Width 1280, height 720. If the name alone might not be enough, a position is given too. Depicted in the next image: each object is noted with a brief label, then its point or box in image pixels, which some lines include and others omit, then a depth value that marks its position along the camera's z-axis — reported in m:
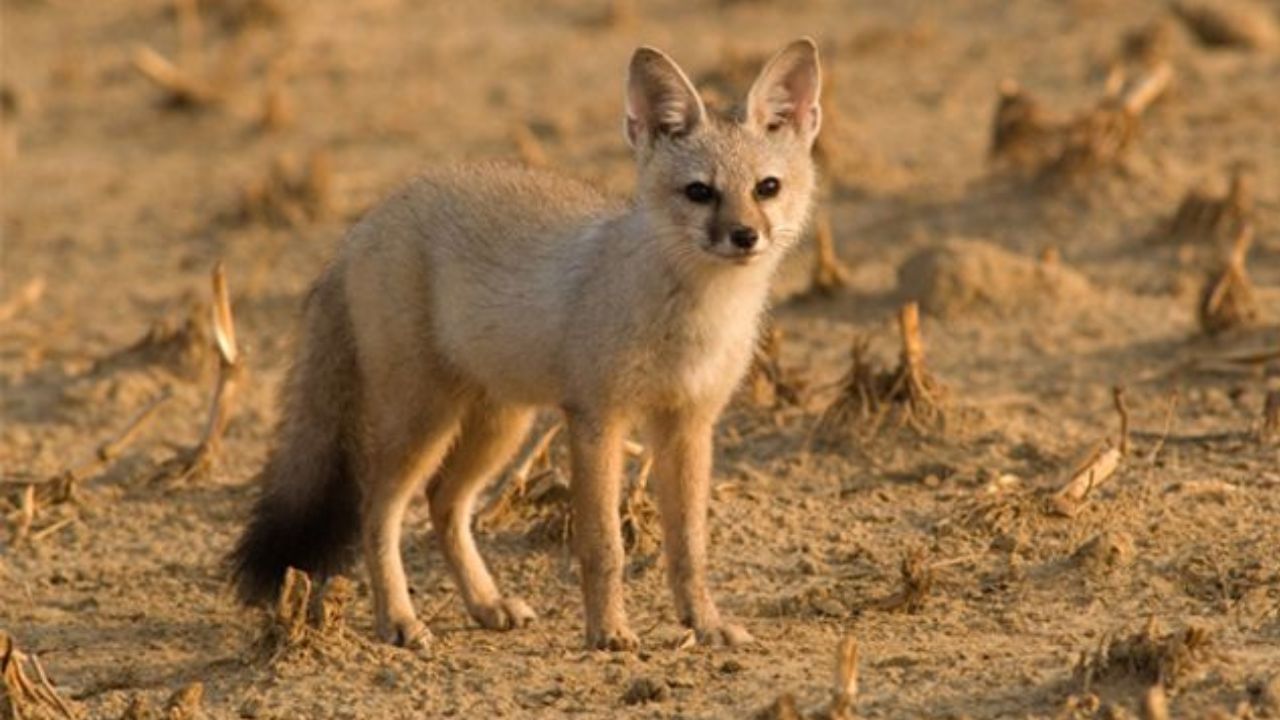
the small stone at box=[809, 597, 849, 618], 15.01
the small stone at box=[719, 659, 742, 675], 13.77
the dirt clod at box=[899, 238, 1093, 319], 21.09
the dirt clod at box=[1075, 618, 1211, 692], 12.87
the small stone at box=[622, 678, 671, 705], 13.36
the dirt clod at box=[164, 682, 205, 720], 13.27
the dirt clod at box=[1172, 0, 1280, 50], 28.81
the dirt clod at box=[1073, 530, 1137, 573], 15.27
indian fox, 14.27
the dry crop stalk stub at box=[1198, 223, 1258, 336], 19.84
